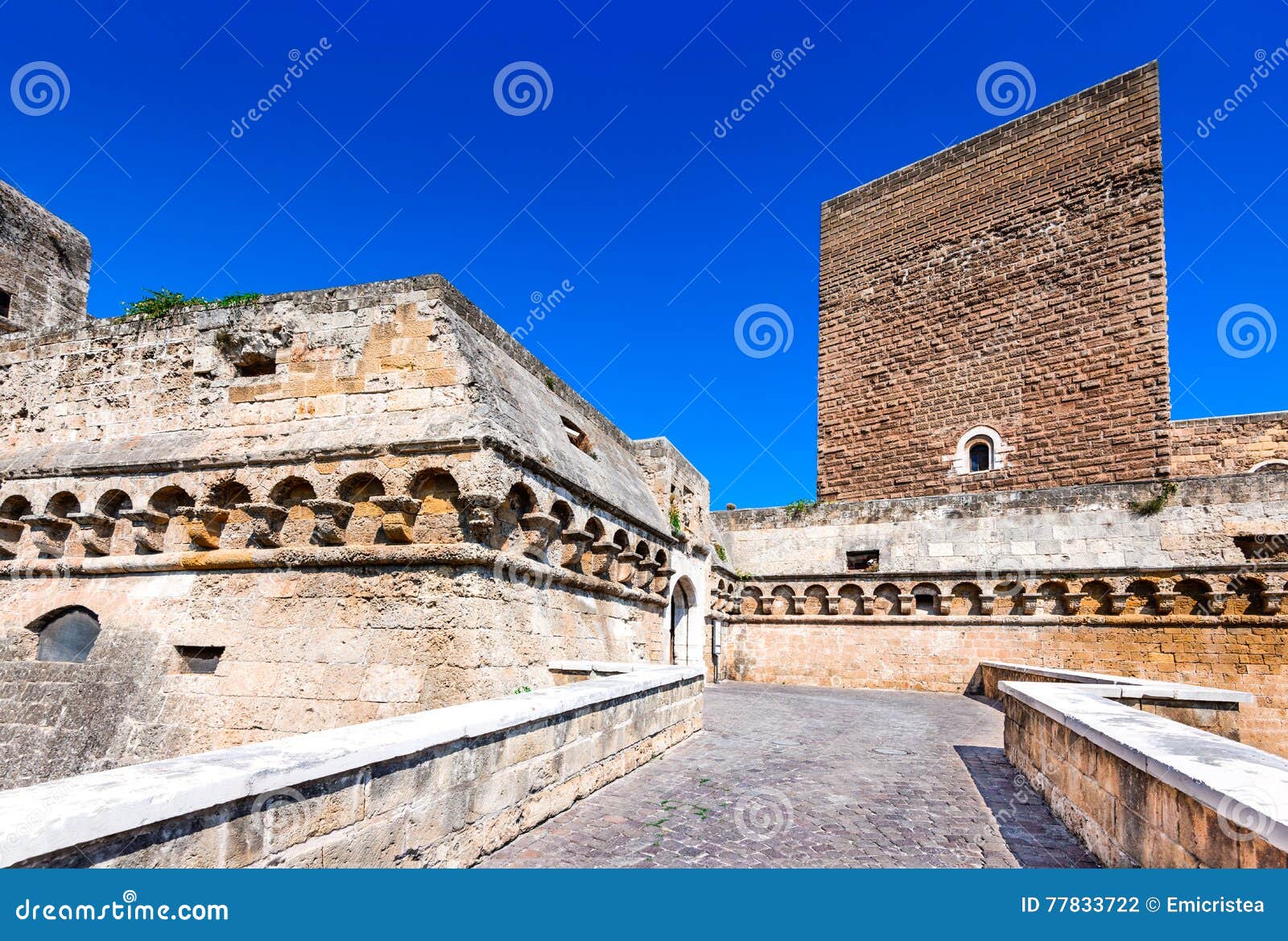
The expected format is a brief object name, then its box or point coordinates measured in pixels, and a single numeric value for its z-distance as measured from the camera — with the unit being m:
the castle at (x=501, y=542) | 6.11
